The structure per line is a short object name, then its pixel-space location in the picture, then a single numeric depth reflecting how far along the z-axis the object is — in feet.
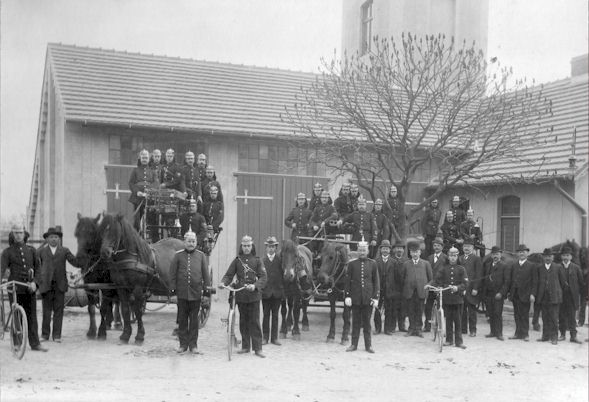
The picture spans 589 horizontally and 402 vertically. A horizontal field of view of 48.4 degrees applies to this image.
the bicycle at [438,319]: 33.99
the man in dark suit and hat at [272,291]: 33.45
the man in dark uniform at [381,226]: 43.65
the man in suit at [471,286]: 39.40
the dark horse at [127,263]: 30.94
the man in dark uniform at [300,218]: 43.96
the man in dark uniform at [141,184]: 38.63
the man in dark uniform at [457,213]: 49.47
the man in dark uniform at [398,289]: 38.70
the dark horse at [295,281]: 33.80
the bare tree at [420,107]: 46.21
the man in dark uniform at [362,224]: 42.70
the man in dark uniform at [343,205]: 44.83
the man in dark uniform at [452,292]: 35.50
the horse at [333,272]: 36.35
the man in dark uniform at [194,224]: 39.93
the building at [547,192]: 52.19
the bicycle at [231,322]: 29.63
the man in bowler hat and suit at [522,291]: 38.68
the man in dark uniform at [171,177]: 40.60
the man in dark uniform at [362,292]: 33.17
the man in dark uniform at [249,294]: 31.19
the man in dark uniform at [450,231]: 48.01
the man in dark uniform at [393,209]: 47.29
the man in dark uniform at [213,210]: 43.11
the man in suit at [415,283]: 38.45
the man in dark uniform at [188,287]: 30.83
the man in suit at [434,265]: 39.70
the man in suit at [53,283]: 31.94
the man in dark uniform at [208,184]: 43.75
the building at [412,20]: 45.14
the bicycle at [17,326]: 27.32
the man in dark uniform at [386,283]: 38.75
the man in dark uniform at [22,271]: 29.55
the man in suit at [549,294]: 37.73
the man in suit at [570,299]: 38.50
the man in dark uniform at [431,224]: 50.90
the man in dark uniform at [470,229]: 47.91
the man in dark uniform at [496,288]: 38.81
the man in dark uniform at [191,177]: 42.75
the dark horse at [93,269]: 30.37
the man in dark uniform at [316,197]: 43.85
